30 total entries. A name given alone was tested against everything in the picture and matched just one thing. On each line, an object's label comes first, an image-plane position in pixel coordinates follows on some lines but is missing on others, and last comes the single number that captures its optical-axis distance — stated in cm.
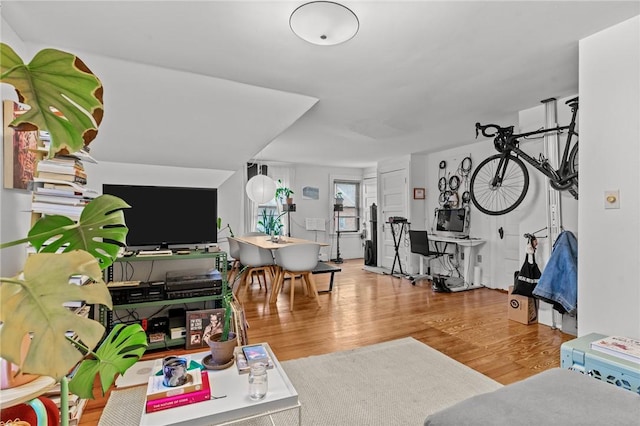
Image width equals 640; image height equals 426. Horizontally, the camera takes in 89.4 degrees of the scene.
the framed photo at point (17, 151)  160
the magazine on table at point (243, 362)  159
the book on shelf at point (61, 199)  170
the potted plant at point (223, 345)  161
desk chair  513
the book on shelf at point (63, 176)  173
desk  490
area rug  181
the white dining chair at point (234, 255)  492
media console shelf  261
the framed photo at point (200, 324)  267
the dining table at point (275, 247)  398
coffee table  123
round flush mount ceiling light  166
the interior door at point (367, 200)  818
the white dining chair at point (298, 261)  380
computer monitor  521
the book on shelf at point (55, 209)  169
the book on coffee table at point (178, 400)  129
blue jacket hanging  276
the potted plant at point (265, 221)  652
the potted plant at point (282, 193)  682
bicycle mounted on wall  289
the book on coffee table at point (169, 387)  134
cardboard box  329
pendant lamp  472
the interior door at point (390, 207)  621
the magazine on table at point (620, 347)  171
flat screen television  286
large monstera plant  50
